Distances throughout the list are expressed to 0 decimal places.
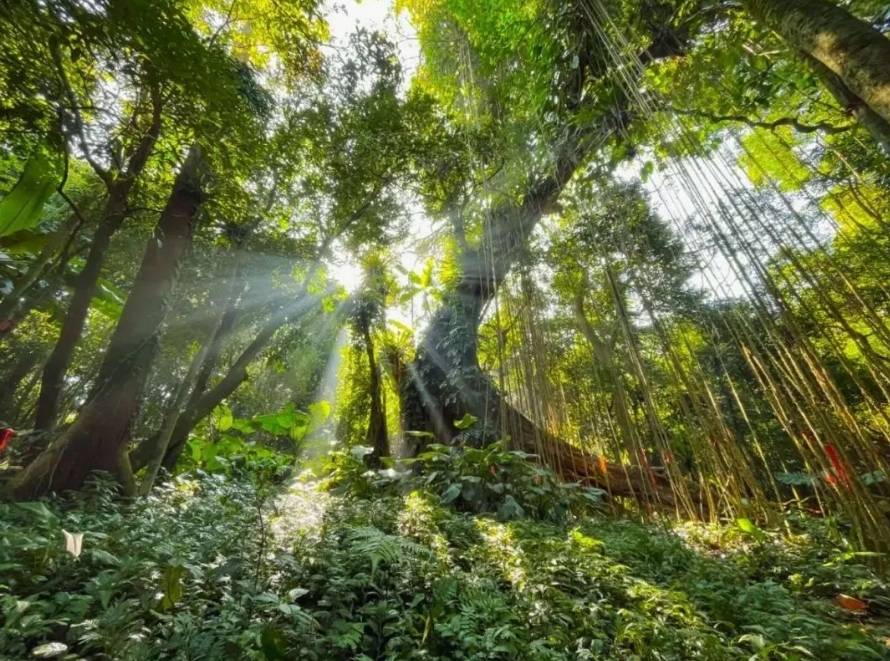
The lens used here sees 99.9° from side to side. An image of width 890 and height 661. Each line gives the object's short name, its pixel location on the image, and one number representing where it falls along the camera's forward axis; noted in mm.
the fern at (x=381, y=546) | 1288
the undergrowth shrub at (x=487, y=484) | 2559
